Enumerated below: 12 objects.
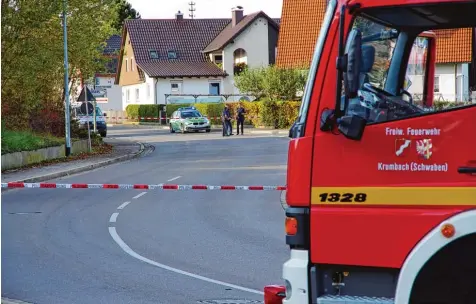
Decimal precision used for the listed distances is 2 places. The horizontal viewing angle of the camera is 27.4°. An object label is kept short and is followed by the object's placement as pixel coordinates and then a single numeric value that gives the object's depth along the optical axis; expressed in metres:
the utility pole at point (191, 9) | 141.49
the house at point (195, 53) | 88.25
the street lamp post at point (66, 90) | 34.65
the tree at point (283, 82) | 60.19
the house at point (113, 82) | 107.69
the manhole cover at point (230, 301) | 9.52
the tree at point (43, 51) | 31.47
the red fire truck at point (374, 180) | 6.13
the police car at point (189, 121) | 61.19
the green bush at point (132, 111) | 86.62
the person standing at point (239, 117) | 55.75
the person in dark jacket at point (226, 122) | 53.72
